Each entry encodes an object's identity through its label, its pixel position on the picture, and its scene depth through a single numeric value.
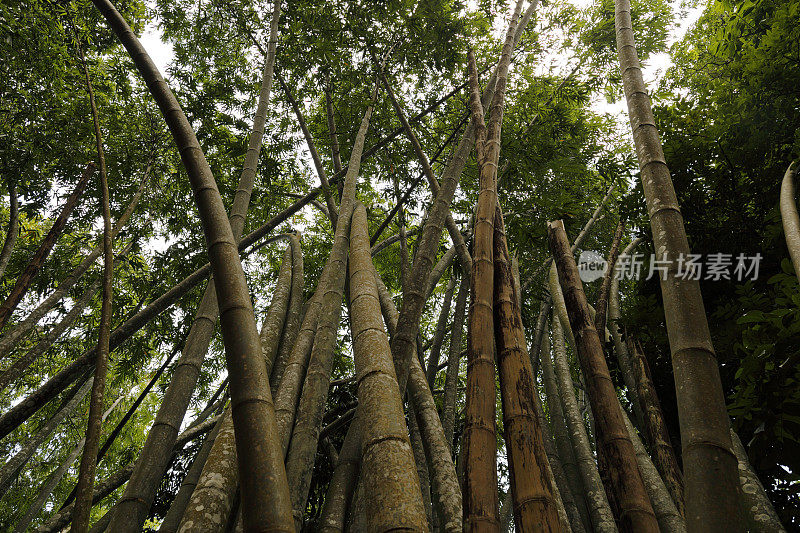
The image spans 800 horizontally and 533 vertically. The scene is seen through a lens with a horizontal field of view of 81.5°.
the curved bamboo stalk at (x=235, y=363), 0.98
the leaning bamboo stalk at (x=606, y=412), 1.50
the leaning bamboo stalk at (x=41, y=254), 4.63
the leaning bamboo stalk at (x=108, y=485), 2.51
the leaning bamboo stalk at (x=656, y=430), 2.53
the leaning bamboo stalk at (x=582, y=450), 2.64
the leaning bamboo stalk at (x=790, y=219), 1.77
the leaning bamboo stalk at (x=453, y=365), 3.71
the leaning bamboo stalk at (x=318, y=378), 1.92
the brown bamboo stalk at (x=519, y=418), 1.30
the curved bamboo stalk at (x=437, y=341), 4.18
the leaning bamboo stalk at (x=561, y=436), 3.24
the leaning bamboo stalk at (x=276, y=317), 2.82
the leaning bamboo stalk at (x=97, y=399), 1.07
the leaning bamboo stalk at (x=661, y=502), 2.40
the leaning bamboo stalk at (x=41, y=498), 5.46
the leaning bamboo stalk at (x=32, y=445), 4.52
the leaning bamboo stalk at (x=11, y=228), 5.04
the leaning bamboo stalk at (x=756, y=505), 2.08
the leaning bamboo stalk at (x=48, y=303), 4.07
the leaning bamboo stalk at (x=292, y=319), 2.84
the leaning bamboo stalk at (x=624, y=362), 3.53
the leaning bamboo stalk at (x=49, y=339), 3.40
